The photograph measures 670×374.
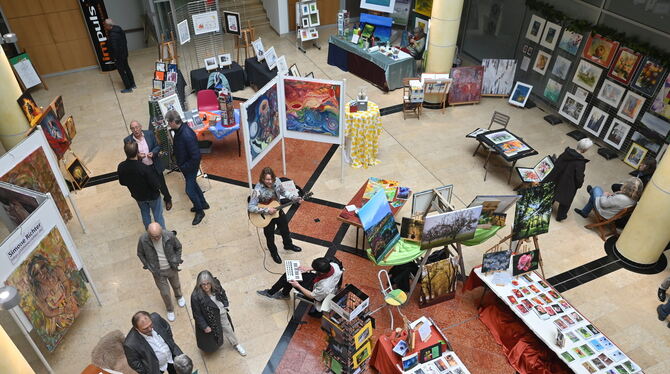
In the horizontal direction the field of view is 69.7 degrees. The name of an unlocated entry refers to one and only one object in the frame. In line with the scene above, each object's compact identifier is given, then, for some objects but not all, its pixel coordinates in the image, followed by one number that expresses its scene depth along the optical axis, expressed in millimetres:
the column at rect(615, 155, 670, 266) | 6883
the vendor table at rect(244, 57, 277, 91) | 11734
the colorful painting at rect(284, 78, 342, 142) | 8344
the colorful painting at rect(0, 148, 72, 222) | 6168
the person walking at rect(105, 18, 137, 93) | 11219
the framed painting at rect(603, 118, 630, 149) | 9953
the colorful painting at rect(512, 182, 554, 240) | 6387
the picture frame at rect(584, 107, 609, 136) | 10352
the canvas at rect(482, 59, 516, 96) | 11789
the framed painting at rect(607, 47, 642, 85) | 9398
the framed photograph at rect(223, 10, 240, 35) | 12242
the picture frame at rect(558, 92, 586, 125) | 10781
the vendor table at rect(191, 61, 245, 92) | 11641
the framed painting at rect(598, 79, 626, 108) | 9883
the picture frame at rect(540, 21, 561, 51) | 10883
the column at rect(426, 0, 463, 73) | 10852
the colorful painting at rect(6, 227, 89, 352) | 5383
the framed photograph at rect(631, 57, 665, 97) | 9070
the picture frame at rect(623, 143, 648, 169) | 9625
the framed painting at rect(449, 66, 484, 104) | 11588
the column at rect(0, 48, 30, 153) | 7477
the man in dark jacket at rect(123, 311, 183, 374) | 4871
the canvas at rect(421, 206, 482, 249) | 6000
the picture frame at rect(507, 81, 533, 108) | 11648
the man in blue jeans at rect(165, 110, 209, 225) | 7352
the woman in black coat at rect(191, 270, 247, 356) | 5375
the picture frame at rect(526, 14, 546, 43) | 11270
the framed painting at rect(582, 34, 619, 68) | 9773
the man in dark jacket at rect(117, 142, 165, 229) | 6707
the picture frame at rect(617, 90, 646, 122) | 9562
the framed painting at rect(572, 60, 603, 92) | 10234
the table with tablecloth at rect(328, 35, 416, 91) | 12188
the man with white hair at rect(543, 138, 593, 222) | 8016
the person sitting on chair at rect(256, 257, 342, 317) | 5938
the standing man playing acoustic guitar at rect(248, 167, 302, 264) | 6957
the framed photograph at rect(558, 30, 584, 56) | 10430
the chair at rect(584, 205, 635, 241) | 7918
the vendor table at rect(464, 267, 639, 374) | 5570
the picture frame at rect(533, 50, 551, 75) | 11320
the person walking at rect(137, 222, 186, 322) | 5812
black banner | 12211
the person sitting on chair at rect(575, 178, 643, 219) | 7704
